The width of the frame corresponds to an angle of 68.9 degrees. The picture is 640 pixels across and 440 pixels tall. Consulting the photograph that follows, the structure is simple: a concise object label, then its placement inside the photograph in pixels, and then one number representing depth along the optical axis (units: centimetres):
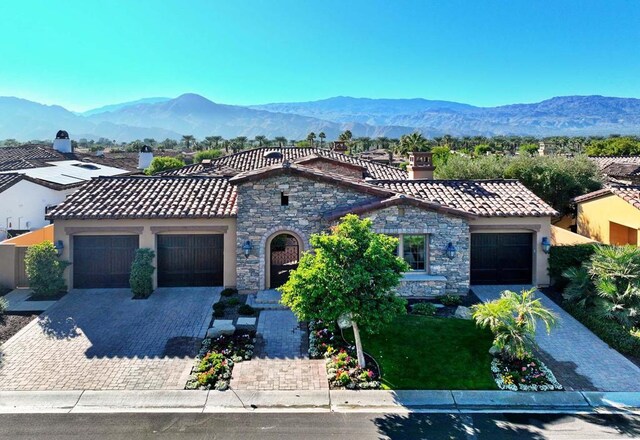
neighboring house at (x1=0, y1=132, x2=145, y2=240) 2828
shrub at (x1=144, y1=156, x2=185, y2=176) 4601
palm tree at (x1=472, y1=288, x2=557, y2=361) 1323
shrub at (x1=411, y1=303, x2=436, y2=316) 1727
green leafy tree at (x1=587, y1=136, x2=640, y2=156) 6962
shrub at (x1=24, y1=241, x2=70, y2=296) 1875
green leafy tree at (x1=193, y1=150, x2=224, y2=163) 7291
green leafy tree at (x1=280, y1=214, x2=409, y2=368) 1226
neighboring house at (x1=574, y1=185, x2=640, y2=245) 2156
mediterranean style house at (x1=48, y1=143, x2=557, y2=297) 1894
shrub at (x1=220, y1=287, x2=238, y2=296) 1939
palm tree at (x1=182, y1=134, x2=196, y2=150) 12092
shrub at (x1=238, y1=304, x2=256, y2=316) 1738
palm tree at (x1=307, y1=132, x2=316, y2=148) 9116
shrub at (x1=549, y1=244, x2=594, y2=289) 1920
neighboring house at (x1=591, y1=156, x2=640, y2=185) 3936
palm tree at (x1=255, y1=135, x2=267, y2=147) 12168
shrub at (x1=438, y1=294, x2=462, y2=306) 1828
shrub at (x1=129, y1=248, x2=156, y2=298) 1891
